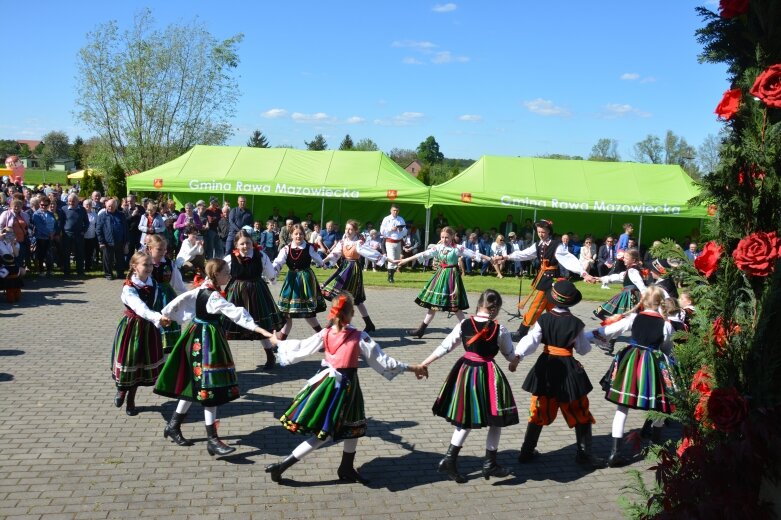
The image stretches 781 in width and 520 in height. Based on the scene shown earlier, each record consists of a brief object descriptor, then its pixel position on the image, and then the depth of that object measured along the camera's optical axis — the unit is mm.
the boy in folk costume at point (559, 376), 6055
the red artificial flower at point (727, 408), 3154
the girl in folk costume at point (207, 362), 5918
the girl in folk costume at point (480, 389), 5641
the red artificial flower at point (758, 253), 3128
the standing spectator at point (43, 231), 15289
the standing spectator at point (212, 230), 19266
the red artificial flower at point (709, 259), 3395
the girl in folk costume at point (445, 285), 10594
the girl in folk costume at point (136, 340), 6707
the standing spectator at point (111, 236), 15680
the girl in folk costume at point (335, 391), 5277
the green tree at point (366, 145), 68438
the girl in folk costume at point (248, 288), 8680
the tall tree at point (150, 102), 32688
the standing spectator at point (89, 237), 16422
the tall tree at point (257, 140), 74206
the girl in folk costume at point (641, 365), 6258
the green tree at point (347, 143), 69250
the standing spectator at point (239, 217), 19625
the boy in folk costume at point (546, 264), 10031
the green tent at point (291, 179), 21359
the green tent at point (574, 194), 21109
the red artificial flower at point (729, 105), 3291
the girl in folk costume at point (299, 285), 9578
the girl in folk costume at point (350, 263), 10594
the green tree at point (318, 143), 81438
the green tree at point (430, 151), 101925
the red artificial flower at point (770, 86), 3045
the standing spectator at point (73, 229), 15930
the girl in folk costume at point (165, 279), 7480
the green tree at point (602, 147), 60875
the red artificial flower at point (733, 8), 3248
